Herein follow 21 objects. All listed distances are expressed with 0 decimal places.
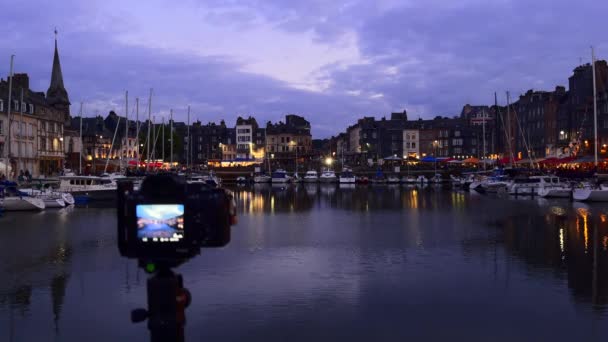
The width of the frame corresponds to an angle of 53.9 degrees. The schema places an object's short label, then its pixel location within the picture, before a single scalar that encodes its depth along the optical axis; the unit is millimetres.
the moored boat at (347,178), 132500
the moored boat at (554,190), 68925
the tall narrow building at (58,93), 110688
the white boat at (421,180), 133750
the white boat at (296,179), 142250
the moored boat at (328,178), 138750
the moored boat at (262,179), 138250
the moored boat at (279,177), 133925
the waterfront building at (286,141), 180525
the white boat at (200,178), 84688
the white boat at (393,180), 135000
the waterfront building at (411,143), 178375
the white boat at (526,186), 75188
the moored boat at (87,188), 66750
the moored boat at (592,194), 61188
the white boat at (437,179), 133875
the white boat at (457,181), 110825
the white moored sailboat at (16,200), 52053
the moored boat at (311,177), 142000
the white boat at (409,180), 134375
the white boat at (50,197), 56031
